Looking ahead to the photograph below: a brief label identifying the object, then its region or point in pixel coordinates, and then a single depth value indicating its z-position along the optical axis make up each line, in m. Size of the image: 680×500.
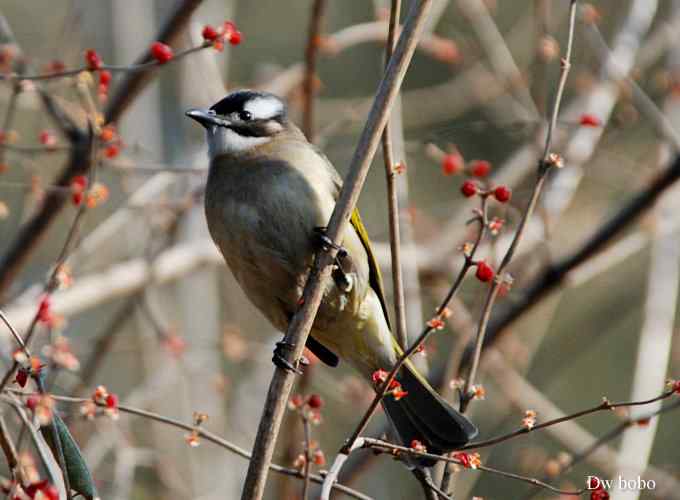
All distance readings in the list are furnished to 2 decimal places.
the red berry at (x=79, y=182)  7.57
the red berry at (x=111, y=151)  7.77
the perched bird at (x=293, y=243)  7.51
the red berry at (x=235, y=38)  6.83
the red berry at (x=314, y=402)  6.07
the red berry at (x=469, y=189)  6.08
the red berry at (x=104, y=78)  7.15
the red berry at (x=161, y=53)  6.80
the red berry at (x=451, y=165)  7.64
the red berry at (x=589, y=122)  7.91
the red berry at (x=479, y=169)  7.16
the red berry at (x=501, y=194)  5.98
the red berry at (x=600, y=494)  5.50
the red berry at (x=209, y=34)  6.65
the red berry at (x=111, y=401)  5.24
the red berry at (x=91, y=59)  6.55
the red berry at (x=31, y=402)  4.60
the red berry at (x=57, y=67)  7.92
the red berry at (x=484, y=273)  5.86
